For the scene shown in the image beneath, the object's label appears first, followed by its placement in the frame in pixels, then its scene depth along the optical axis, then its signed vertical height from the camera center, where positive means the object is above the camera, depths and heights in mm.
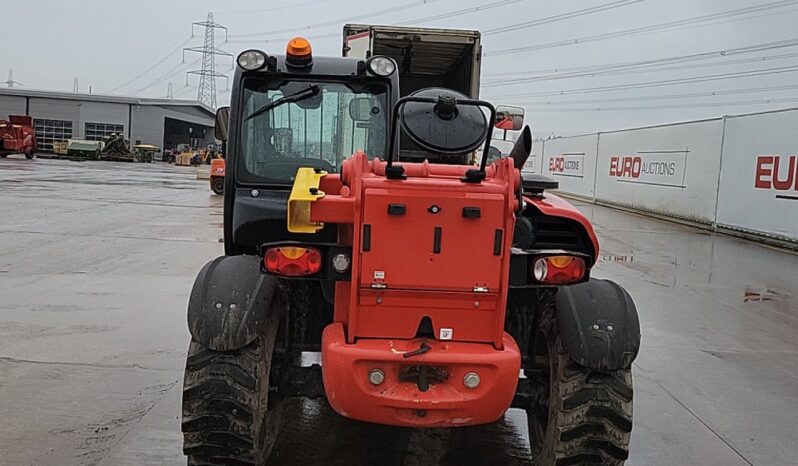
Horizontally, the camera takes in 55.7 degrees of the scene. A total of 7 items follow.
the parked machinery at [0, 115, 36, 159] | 41969 +424
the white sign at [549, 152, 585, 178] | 32188 +618
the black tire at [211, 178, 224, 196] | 24172 -933
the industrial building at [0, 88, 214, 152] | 57562 +2685
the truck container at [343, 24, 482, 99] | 8656 +1425
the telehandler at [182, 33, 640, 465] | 2922 -621
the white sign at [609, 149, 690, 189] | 21516 +517
